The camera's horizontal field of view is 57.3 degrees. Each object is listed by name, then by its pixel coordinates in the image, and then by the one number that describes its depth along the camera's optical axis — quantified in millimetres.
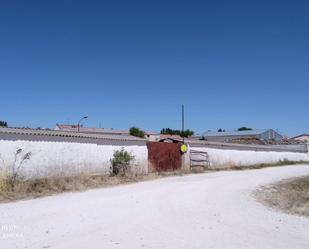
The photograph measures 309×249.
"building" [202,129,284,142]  63300
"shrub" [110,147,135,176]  16582
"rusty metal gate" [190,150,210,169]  22224
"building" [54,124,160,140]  60914
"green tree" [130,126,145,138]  64611
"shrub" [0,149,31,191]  11376
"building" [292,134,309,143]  73391
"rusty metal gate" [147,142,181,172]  19380
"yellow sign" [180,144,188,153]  21639
